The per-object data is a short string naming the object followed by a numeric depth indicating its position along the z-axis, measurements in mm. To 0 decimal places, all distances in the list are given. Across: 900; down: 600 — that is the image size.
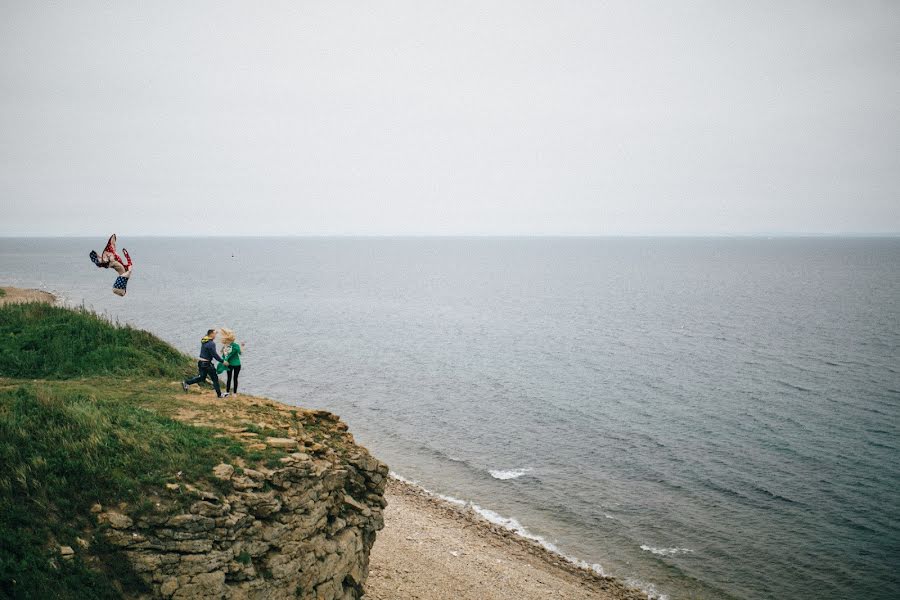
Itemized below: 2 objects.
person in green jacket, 17188
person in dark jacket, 17422
